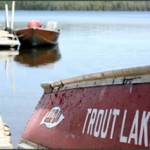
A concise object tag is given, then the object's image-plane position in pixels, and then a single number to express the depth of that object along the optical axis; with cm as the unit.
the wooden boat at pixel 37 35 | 4926
